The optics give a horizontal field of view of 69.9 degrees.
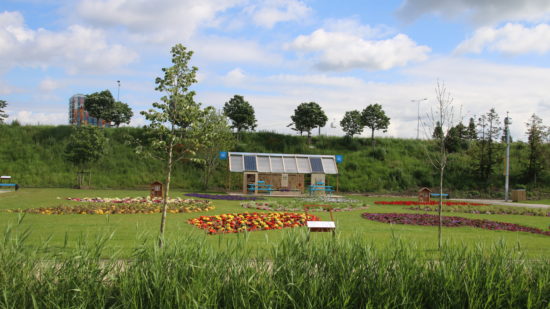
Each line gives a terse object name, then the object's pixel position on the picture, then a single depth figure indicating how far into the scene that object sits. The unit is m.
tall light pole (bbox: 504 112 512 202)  29.03
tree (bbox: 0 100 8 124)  39.69
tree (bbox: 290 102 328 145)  41.72
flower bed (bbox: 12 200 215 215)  14.78
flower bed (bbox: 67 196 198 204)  19.23
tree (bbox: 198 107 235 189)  31.83
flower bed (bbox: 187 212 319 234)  11.29
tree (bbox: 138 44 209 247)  8.41
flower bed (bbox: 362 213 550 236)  13.58
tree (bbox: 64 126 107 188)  29.16
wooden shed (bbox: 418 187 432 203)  24.84
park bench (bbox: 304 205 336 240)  8.51
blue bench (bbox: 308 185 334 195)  28.27
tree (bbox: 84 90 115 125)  45.28
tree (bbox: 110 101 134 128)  46.47
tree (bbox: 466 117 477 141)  44.66
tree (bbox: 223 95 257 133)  40.38
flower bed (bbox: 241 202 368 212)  18.16
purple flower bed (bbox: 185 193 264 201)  24.05
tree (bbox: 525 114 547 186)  35.56
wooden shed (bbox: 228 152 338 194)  29.42
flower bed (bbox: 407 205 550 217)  19.45
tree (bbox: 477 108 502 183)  36.94
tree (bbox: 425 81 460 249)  9.54
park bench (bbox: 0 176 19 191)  28.08
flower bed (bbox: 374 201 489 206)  23.22
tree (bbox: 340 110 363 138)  43.38
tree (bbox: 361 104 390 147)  42.88
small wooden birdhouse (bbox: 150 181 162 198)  21.16
